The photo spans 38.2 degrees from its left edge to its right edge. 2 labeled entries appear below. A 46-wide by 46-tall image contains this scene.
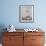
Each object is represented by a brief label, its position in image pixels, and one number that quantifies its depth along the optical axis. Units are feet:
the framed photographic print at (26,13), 6.86
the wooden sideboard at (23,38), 6.10
